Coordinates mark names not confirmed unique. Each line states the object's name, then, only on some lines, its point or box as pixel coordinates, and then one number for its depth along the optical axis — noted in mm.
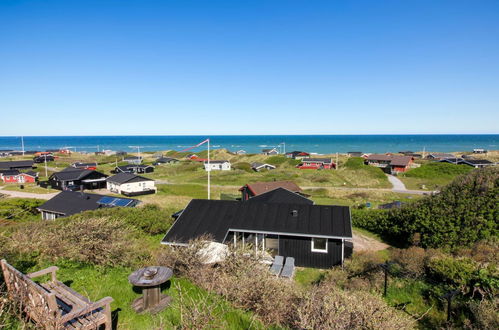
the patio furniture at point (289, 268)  15195
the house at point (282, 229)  17688
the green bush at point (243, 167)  76138
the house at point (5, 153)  119788
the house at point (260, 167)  76406
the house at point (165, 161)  92875
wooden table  8377
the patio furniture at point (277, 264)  16022
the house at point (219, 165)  76812
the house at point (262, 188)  32938
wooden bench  5781
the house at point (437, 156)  93812
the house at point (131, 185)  48500
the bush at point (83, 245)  10977
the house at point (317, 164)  75806
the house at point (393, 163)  69294
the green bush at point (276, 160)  85525
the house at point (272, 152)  112238
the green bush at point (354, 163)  69900
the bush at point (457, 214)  18250
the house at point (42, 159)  93256
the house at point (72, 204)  29844
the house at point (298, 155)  98338
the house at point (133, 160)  91875
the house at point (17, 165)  69612
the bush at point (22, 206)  30072
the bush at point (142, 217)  23000
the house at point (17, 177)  59109
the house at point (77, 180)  50406
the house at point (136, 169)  69869
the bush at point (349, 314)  5793
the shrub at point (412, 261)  12875
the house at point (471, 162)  70612
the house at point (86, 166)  77512
